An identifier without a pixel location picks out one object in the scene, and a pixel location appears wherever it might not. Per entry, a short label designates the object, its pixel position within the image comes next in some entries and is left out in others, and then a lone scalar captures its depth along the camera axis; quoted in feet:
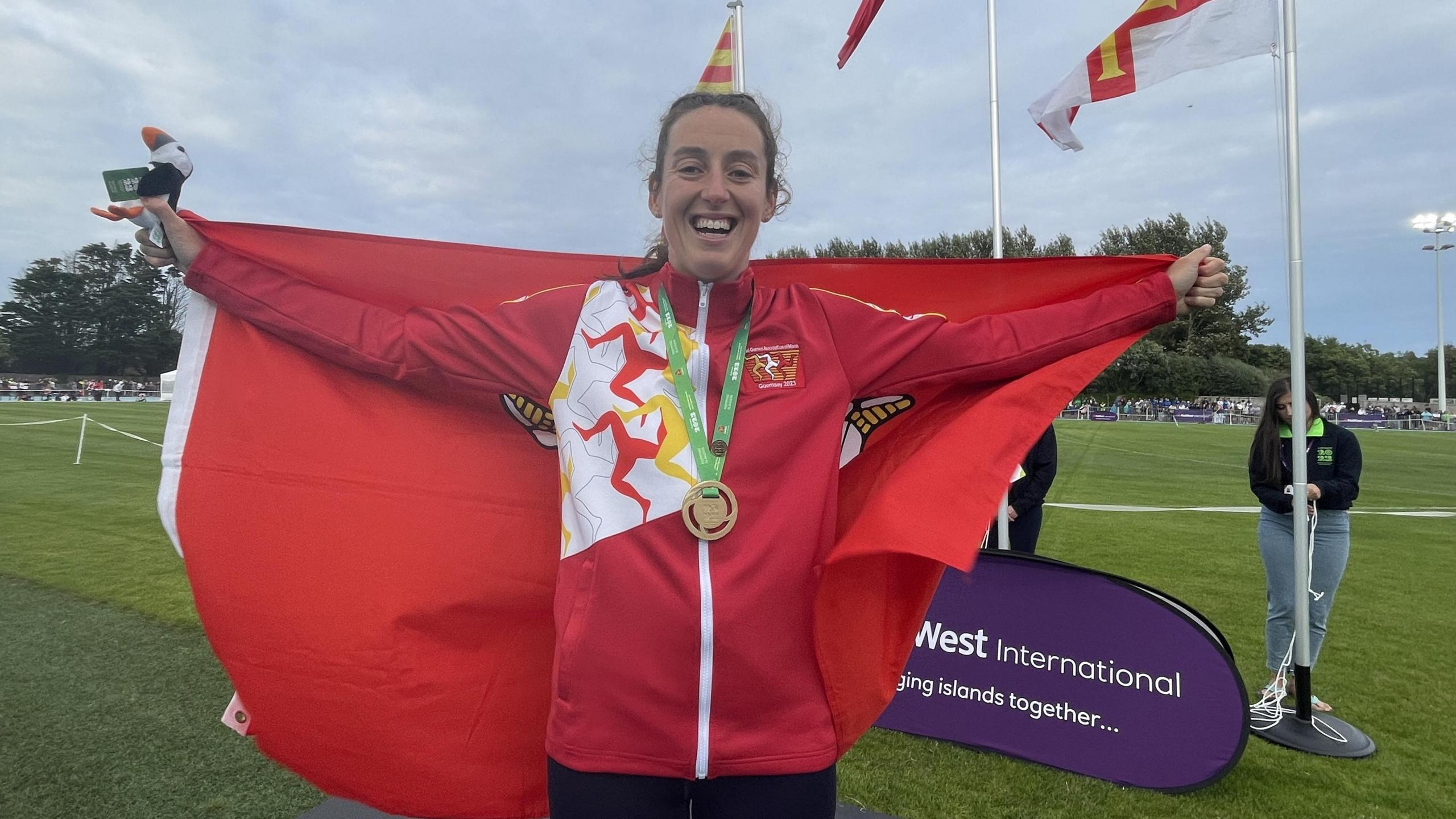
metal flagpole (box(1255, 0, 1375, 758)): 12.68
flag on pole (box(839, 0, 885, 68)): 16.16
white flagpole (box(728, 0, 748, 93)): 11.96
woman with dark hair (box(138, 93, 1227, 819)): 4.95
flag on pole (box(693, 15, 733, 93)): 12.55
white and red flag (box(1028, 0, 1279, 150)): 12.82
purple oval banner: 11.42
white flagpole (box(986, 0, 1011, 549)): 14.38
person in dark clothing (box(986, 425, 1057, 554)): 18.65
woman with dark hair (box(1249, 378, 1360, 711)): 15.89
